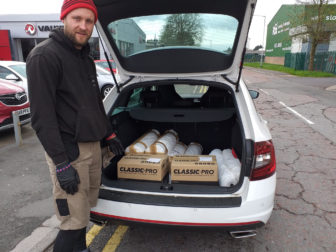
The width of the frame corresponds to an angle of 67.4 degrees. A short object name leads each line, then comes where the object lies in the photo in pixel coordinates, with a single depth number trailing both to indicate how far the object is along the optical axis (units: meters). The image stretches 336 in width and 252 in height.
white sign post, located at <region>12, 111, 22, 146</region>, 4.91
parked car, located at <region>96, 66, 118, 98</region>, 9.80
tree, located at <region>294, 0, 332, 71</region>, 22.05
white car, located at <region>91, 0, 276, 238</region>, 1.88
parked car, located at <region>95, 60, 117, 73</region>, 11.37
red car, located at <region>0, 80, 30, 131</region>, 5.12
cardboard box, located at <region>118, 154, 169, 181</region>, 2.34
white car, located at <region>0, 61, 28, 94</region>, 6.53
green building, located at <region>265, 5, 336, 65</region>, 22.61
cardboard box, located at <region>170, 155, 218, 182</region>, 2.27
